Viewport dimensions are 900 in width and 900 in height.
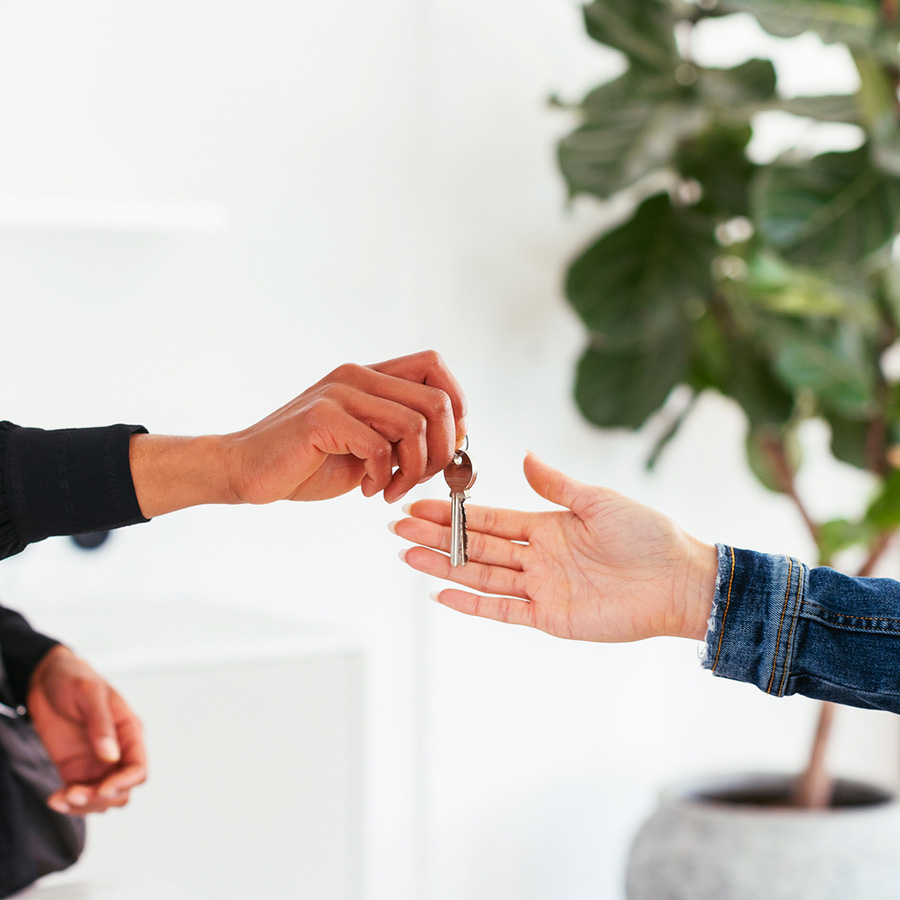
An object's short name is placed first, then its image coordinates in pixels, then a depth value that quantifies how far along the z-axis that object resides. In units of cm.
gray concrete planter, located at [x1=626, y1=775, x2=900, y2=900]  174
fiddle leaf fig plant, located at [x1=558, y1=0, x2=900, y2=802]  167
